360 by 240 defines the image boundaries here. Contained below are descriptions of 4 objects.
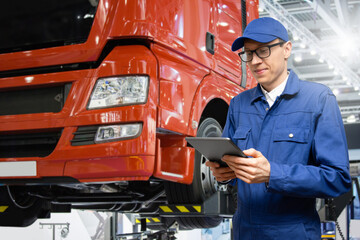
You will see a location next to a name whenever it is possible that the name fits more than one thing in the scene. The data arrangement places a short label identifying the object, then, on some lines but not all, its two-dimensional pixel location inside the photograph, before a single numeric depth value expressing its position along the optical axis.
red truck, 2.97
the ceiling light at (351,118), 21.80
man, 1.74
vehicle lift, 3.69
